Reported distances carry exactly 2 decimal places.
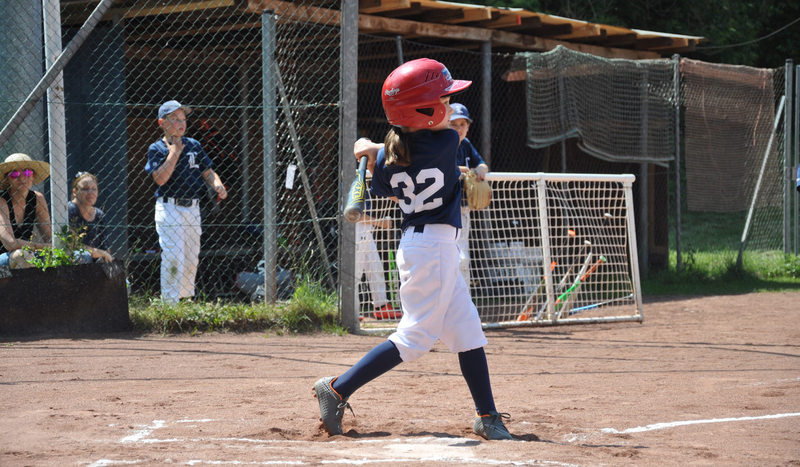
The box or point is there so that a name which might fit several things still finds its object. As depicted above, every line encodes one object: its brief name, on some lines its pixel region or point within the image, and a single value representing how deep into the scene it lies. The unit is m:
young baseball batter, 8.75
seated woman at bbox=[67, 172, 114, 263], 17.22
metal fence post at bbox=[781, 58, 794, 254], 26.16
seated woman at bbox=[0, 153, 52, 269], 15.59
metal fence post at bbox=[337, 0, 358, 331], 16.03
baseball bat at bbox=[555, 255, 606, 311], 18.34
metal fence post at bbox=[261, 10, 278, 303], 17.28
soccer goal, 17.84
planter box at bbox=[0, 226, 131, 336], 15.12
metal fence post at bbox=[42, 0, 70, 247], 15.80
